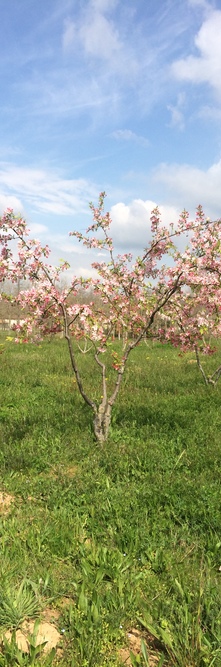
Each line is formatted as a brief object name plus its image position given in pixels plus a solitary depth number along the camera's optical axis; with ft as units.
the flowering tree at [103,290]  21.90
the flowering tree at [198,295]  21.84
